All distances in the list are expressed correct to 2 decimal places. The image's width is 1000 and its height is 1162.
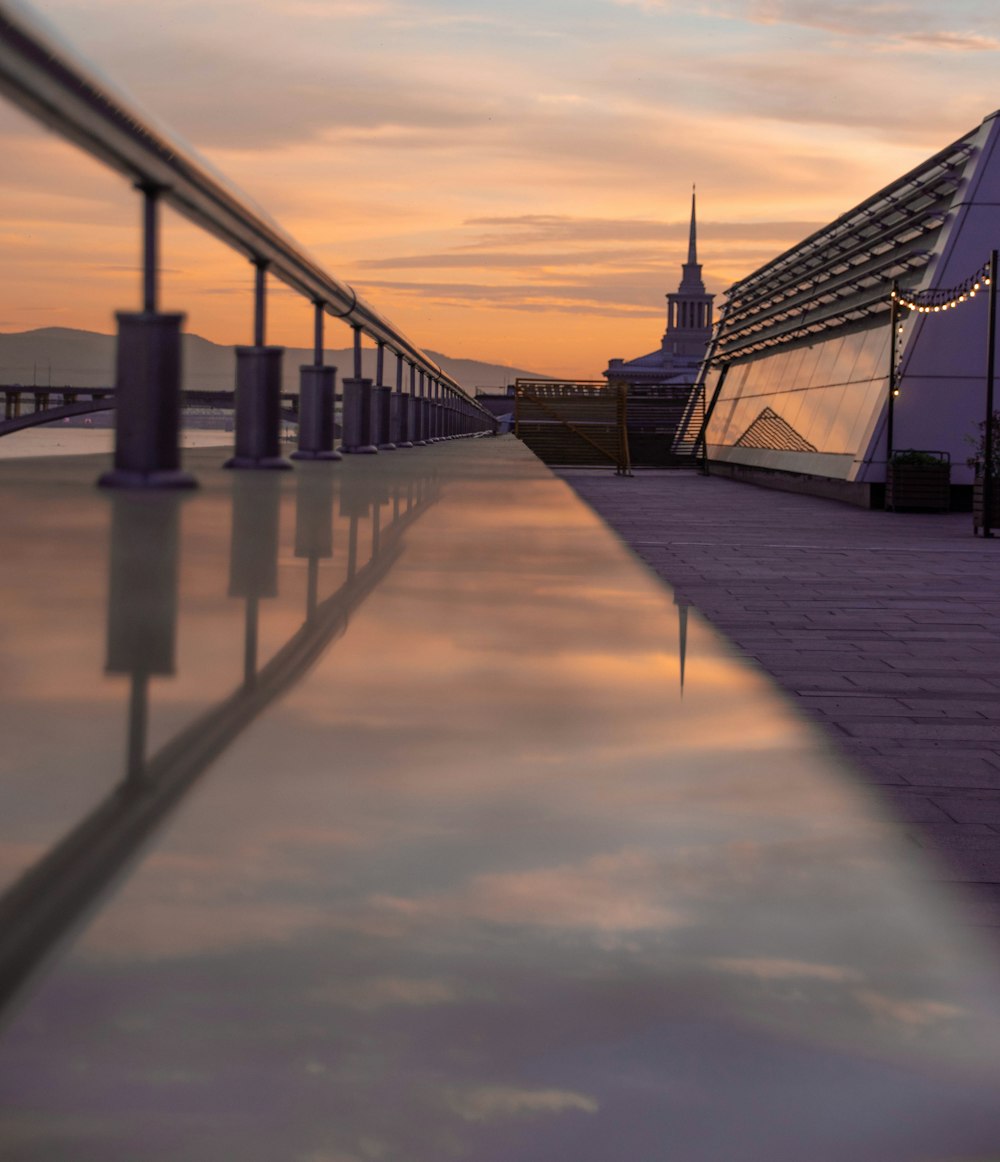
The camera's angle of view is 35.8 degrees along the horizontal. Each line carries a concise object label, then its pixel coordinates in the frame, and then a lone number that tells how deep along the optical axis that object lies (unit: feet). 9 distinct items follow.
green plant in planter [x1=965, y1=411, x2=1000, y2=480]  61.36
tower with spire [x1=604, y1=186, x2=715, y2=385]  584.97
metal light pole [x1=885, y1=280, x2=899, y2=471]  75.87
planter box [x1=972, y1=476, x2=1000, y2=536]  58.03
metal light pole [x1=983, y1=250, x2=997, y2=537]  56.18
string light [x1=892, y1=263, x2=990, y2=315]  73.20
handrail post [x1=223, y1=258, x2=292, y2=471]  47.32
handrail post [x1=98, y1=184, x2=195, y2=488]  30.76
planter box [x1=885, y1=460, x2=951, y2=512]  75.25
